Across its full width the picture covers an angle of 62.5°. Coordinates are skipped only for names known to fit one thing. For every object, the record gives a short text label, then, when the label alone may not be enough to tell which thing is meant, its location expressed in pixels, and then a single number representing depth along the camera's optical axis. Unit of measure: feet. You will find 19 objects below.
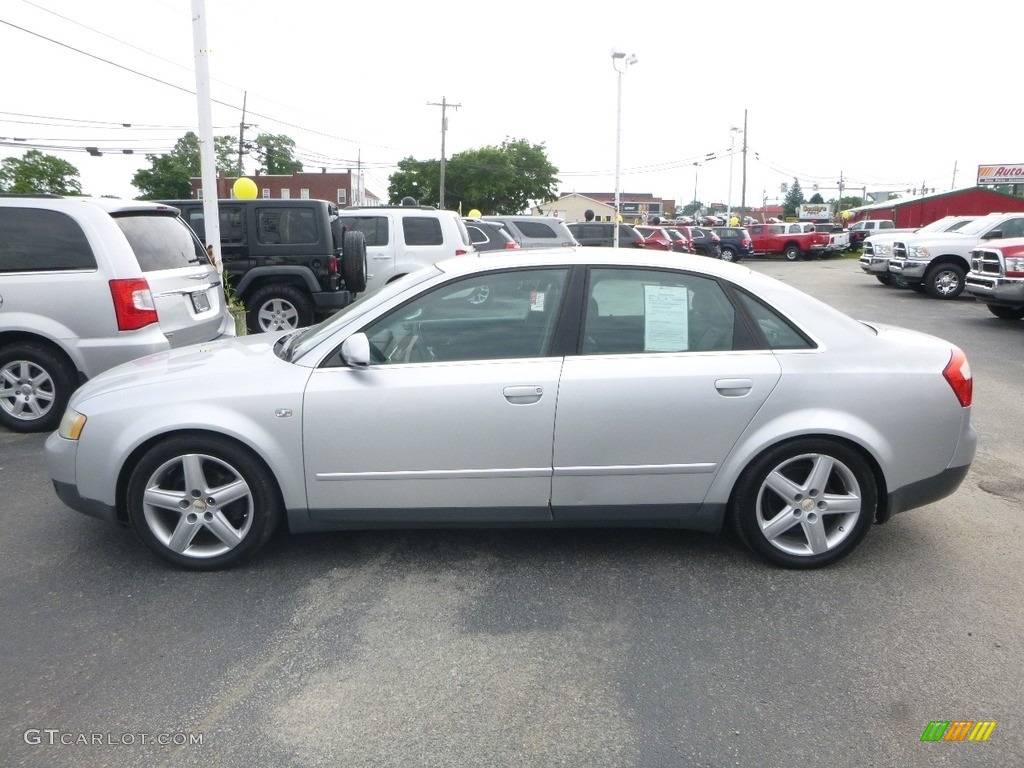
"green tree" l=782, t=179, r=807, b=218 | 449.06
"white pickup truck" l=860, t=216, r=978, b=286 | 67.77
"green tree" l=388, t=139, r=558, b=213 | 240.94
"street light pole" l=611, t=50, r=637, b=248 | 77.56
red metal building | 172.76
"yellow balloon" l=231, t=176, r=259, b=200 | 65.68
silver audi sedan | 12.75
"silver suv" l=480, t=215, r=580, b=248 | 65.00
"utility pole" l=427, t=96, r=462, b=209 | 195.62
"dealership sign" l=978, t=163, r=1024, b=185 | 200.75
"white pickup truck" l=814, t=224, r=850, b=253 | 127.24
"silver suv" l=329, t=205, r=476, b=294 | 42.45
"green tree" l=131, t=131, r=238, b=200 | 273.95
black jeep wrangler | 35.06
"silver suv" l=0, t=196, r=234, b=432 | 20.95
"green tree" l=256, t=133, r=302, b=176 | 313.34
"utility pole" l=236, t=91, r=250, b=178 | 177.27
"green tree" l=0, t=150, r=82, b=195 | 200.03
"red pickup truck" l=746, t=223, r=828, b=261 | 124.98
